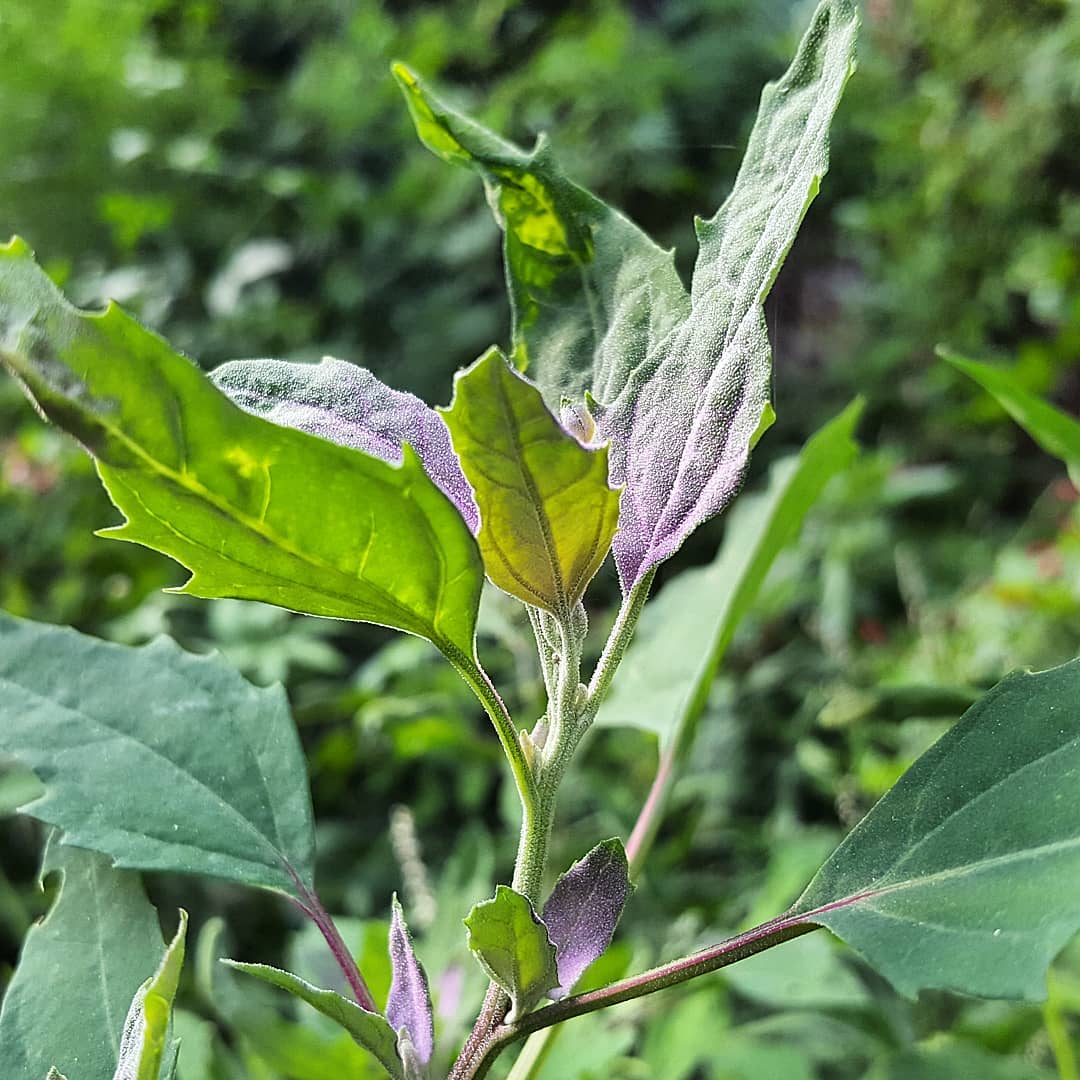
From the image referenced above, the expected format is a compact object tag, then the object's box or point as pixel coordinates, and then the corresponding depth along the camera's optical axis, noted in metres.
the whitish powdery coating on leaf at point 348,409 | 0.27
